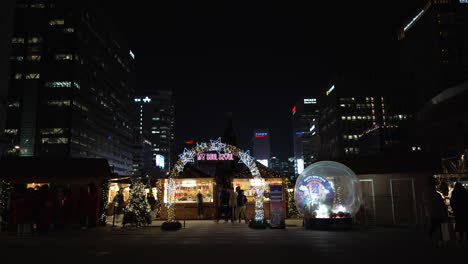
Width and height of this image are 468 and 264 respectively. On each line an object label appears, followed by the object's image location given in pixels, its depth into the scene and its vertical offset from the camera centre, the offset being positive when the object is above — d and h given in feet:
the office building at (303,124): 543.39 +101.55
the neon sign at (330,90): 295.56 +85.89
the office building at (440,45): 222.89 +96.26
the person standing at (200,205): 62.13 -4.07
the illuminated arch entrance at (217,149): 55.57 +4.52
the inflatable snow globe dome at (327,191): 44.19 -1.28
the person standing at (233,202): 55.71 -3.20
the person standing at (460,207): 28.60 -2.31
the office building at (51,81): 236.63 +78.82
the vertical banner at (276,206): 45.16 -3.26
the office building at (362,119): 260.83 +52.91
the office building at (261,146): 633.49 +73.74
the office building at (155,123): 590.55 +113.67
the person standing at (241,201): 54.70 -2.99
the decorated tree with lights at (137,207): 49.60 -3.46
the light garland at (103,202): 50.49 -2.66
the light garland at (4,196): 44.39 -1.39
